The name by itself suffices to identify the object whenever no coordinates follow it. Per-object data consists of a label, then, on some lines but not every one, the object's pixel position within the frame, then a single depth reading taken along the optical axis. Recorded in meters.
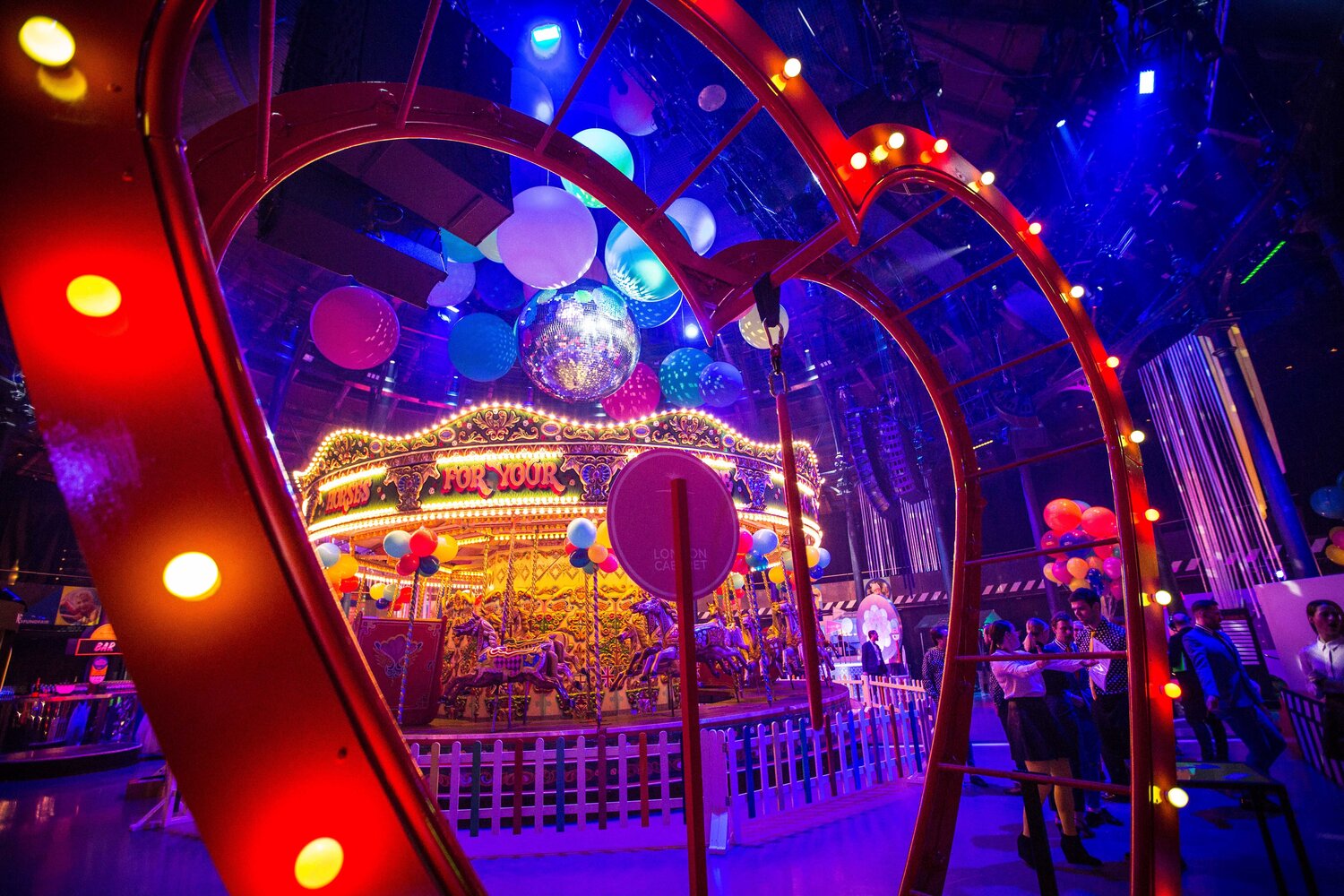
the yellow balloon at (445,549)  9.14
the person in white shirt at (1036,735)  4.49
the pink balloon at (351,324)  6.23
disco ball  6.32
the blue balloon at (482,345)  7.20
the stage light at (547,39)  6.86
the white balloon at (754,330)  6.96
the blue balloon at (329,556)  9.03
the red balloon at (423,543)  8.70
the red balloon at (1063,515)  10.92
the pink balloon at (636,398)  9.45
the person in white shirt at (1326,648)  5.31
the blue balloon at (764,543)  9.86
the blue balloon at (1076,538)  11.49
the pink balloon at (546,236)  4.95
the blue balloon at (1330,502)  9.85
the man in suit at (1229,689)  5.54
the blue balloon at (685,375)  8.71
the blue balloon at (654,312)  7.55
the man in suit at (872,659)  13.29
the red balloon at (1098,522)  9.51
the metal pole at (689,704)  1.37
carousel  8.02
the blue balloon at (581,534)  8.18
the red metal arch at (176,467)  0.56
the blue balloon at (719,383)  8.54
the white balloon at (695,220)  6.56
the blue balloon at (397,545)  8.72
